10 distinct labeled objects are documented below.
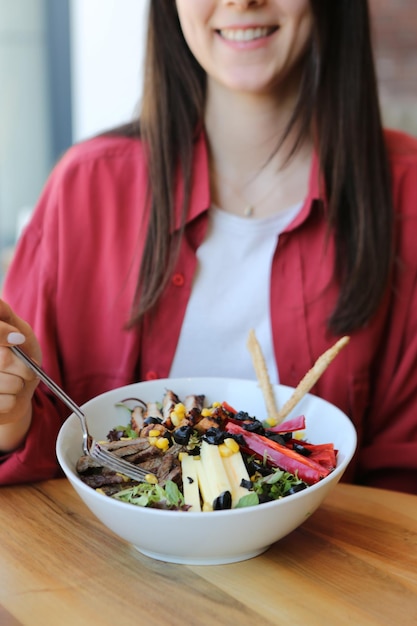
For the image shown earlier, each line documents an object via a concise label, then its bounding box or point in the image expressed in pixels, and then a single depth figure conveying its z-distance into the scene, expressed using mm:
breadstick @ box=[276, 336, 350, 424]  1289
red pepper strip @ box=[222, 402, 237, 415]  1206
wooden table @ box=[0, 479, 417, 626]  938
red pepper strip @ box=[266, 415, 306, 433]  1185
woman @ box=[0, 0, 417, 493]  1595
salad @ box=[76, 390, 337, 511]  1000
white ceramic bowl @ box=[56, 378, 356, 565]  944
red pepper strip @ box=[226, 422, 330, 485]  1061
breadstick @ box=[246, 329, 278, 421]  1326
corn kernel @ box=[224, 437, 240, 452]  1045
